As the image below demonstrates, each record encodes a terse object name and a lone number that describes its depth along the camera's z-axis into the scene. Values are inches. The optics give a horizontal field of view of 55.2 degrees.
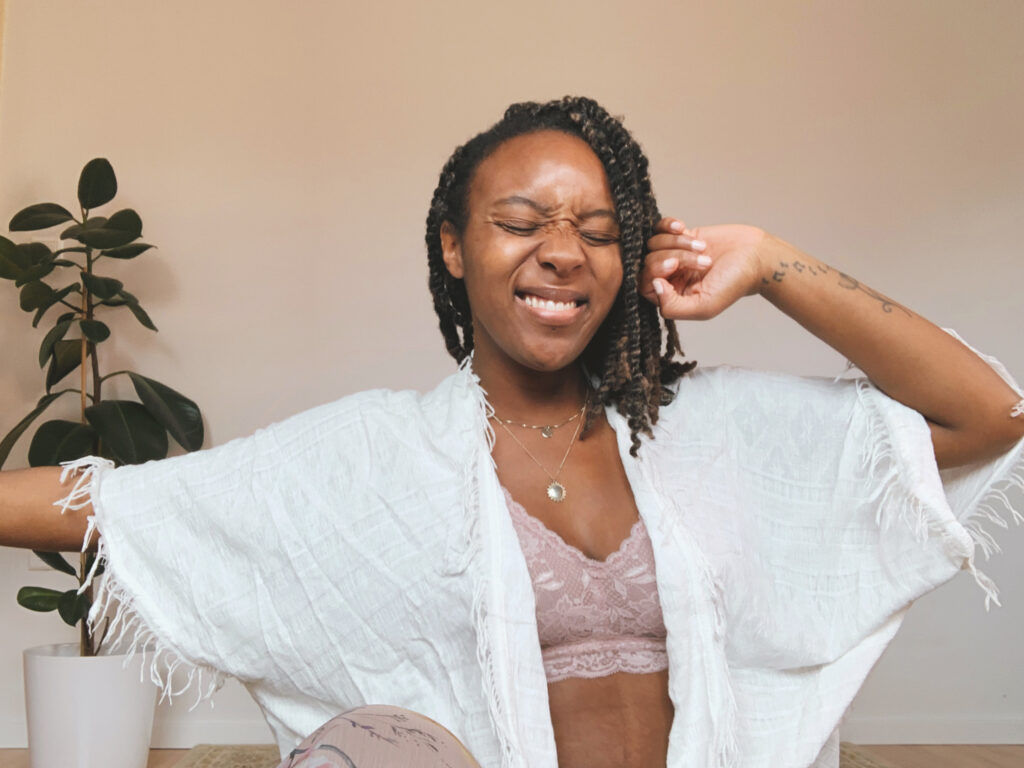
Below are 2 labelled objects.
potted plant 103.7
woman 50.9
